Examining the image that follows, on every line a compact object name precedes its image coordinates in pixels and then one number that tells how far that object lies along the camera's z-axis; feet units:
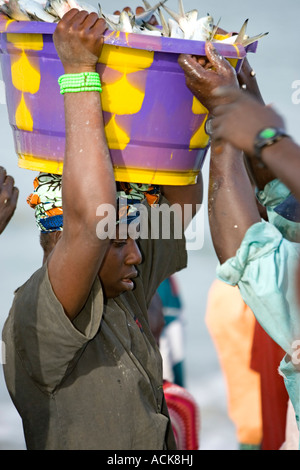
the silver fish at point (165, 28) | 14.75
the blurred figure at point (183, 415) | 23.58
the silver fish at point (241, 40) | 15.10
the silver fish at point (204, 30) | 14.65
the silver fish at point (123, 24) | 14.38
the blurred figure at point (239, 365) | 27.66
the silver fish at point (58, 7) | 14.52
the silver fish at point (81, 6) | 14.73
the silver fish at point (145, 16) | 15.58
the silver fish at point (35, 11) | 14.51
